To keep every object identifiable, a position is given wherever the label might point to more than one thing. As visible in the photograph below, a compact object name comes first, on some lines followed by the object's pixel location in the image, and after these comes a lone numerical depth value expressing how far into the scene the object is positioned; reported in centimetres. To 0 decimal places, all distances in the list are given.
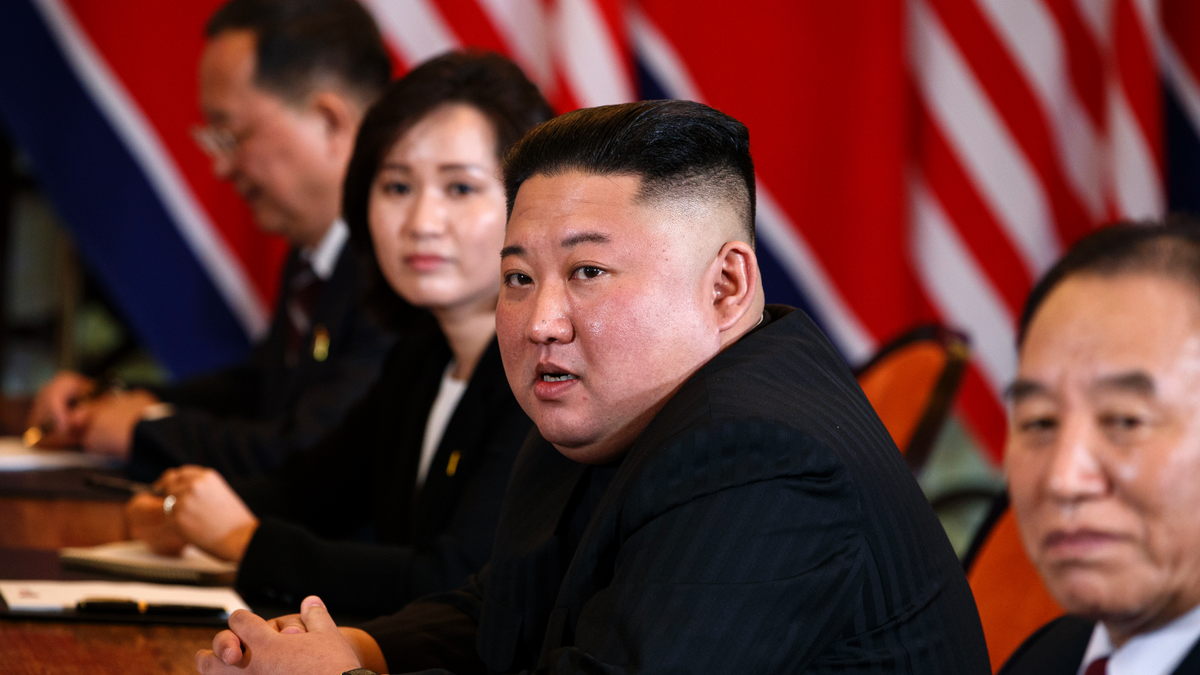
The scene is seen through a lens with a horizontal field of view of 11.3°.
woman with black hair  463
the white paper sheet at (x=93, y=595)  452
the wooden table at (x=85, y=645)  436
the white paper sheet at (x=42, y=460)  574
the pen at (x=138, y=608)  451
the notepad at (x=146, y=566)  473
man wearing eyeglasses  609
